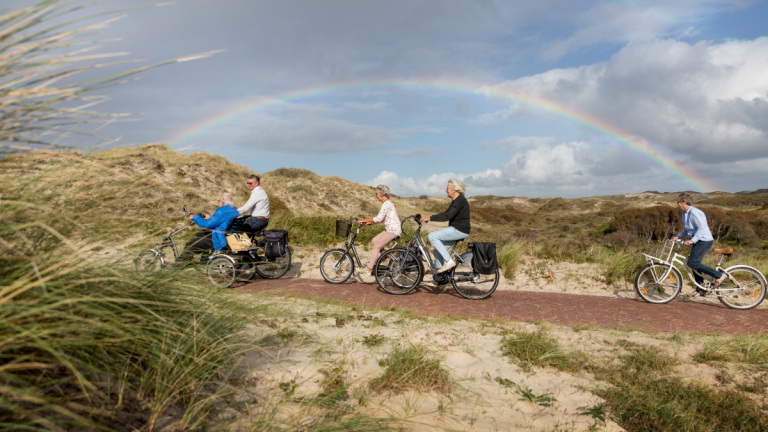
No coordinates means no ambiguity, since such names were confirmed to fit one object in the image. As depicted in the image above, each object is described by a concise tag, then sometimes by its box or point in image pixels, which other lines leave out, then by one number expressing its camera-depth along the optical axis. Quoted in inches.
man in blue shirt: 327.6
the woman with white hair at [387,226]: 333.4
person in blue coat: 329.1
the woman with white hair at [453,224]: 311.7
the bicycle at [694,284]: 334.0
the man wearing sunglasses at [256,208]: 353.1
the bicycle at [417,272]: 327.3
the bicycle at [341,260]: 357.7
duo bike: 325.0
